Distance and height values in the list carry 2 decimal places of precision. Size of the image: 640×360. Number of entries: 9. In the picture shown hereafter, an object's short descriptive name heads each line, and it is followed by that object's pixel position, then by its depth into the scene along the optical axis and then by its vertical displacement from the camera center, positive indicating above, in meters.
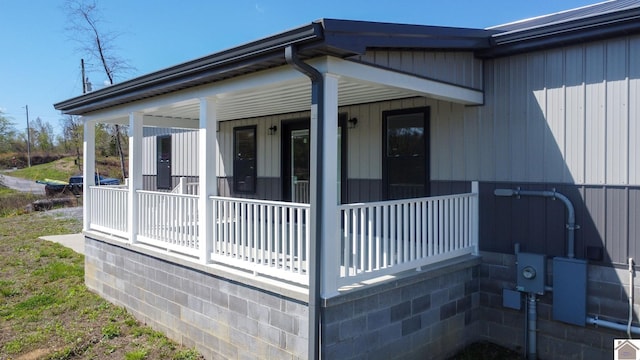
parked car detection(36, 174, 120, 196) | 21.28 -0.69
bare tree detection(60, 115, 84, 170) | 34.76 +3.74
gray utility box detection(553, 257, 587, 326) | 4.51 -1.28
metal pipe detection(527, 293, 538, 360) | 4.84 -1.79
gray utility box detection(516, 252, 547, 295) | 4.76 -1.14
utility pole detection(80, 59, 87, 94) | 20.06 +4.32
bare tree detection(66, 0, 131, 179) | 18.36 +6.14
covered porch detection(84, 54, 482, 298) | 3.63 -0.36
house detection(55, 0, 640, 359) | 3.74 -0.31
